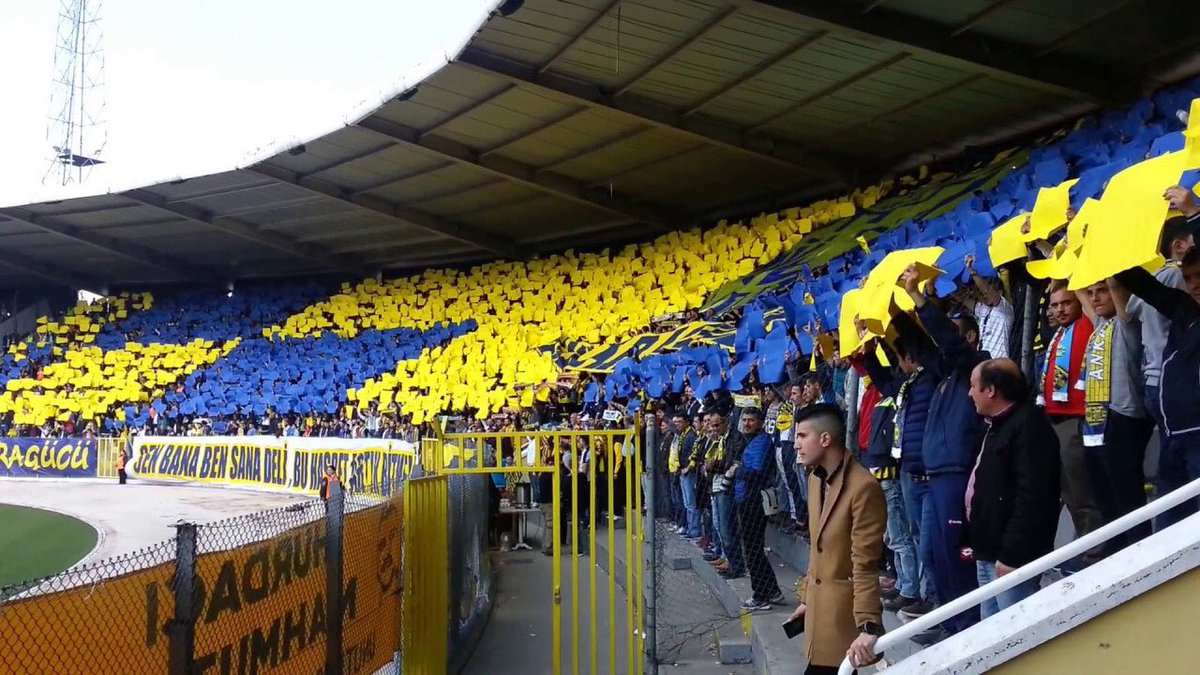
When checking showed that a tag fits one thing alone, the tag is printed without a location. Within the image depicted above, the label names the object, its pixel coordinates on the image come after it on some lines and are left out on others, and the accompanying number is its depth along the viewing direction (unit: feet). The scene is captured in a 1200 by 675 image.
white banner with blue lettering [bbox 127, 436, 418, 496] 54.39
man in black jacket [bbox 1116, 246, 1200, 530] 11.33
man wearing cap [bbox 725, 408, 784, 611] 23.95
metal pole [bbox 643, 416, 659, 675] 20.54
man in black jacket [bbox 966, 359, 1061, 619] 12.03
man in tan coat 12.53
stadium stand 35.04
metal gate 20.68
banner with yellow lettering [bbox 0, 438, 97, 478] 84.58
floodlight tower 142.10
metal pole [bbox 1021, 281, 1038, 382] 16.90
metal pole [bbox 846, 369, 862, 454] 22.21
